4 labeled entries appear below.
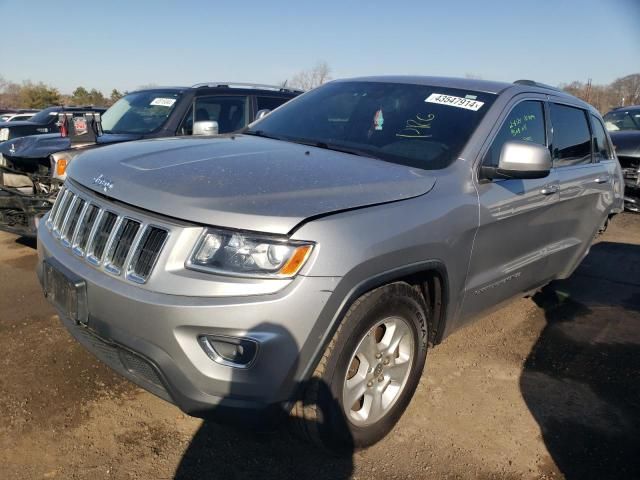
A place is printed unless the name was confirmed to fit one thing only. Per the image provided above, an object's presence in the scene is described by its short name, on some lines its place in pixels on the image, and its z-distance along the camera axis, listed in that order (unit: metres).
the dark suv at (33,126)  9.71
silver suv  2.11
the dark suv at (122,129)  4.89
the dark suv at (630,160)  8.83
